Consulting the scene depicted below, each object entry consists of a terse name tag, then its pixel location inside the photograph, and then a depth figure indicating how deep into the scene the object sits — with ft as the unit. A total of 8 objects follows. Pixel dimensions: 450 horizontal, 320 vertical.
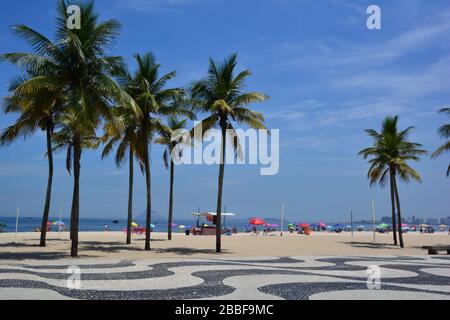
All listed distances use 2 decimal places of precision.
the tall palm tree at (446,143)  106.11
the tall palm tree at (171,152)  123.85
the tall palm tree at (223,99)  84.74
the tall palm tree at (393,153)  115.44
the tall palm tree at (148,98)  84.58
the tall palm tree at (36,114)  65.51
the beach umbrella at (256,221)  198.85
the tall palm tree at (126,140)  83.56
